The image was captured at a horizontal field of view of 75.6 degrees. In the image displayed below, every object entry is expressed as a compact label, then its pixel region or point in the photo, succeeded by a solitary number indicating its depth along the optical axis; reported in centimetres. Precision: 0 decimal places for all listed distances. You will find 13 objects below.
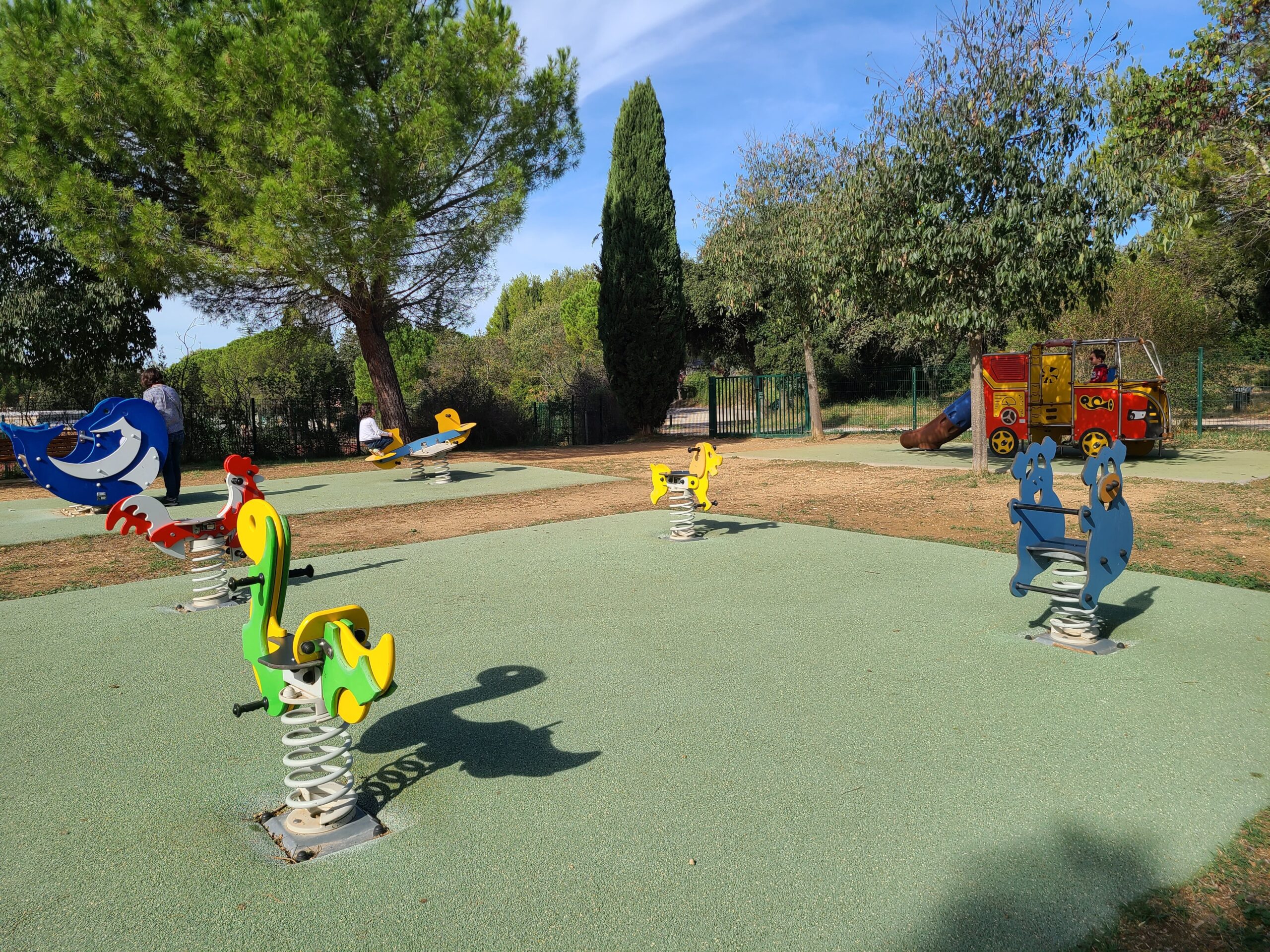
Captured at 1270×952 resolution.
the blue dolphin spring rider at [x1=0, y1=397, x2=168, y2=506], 797
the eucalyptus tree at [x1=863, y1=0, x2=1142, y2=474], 1050
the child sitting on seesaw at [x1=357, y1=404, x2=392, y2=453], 1257
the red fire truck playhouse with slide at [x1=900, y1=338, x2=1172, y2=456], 1273
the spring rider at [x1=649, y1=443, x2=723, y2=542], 748
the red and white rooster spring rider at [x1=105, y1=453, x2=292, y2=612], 549
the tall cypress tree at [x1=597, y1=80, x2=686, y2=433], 2275
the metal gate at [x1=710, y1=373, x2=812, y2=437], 2325
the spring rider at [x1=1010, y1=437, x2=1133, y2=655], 424
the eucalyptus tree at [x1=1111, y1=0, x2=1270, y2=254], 1641
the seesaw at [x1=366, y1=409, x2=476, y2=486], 1248
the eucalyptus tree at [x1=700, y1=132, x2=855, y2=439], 1872
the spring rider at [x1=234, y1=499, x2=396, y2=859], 253
